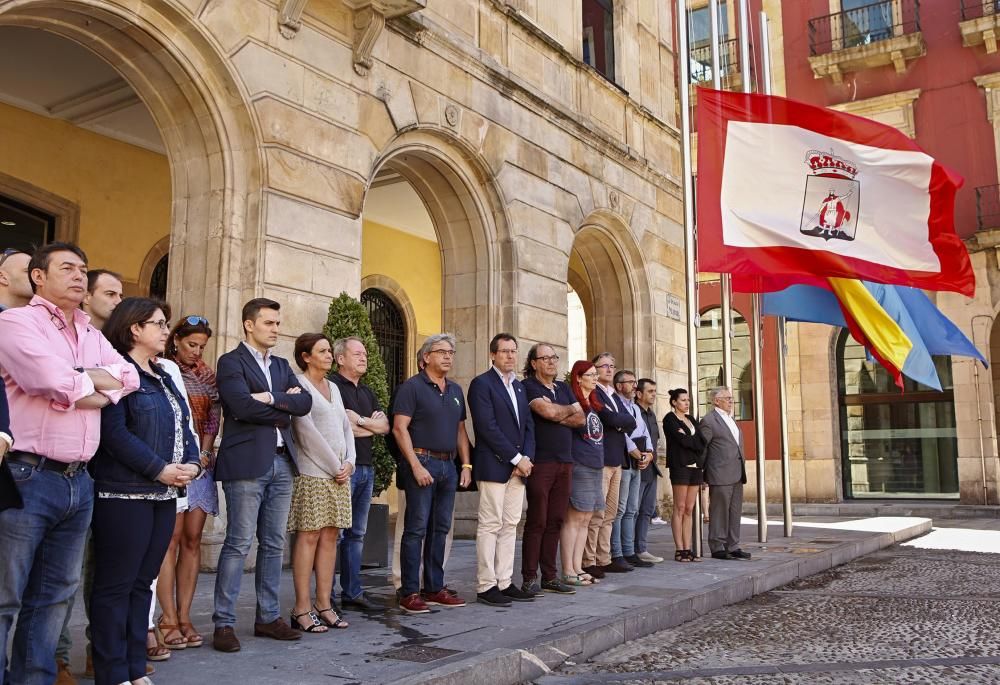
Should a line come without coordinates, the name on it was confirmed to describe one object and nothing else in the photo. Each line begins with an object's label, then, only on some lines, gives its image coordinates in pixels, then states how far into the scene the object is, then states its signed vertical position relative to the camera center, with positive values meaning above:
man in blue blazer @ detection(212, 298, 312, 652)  4.94 -0.02
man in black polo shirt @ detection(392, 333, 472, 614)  6.20 -0.01
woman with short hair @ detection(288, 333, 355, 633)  5.42 -0.18
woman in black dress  9.14 -0.05
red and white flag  9.63 +2.88
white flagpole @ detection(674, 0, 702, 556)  9.90 +2.57
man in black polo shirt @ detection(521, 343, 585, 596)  6.89 -0.13
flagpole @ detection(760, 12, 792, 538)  11.58 +0.66
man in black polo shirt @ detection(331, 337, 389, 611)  6.25 +0.08
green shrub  8.49 +1.10
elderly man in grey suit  9.52 -0.22
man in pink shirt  3.42 +0.07
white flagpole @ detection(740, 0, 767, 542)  10.90 +1.10
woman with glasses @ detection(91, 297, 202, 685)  3.81 -0.18
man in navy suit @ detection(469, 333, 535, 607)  6.49 -0.05
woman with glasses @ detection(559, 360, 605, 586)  7.36 -0.28
